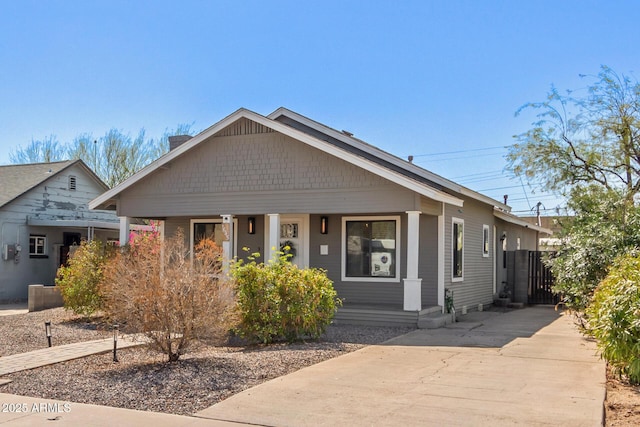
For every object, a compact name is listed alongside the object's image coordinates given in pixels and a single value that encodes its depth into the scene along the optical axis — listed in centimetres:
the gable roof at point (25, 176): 2164
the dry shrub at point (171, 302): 851
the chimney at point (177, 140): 1825
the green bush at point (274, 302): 1090
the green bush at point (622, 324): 752
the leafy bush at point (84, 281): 1440
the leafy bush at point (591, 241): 1131
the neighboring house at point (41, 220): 2117
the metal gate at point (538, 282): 2081
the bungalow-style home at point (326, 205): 1448
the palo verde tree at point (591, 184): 1147
